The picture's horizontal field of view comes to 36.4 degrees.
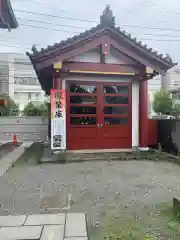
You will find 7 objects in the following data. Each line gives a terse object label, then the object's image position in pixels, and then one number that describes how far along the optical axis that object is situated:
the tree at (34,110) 26.20
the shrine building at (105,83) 9.81
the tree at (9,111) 26.29
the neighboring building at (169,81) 54.77
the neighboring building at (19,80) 48.44
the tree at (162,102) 29.22
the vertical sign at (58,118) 9.60
